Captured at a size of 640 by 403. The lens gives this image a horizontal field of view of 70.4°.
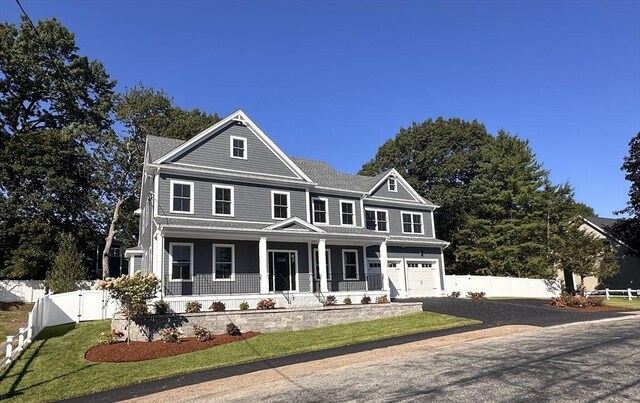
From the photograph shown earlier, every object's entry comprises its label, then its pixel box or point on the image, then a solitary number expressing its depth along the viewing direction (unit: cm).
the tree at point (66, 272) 2639
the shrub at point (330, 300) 2163
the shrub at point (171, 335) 1582
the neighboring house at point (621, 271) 3819
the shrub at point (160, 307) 1716
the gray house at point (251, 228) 2059
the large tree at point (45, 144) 3294
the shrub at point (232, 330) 1709
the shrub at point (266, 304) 1963
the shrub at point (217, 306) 1877
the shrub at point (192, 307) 1817
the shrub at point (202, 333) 1619
